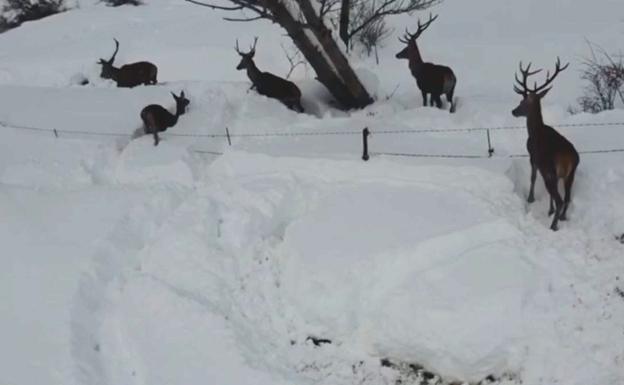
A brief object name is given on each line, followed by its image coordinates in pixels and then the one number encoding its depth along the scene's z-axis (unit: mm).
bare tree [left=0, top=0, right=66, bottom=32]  25297
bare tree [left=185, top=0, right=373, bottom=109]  9741
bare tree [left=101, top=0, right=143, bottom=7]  24305
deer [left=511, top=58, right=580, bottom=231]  7070
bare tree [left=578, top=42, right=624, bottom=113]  10469
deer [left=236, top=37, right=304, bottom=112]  10945
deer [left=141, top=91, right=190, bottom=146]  9922
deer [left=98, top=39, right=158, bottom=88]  13016
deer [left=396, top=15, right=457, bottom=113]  10328
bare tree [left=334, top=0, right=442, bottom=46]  13641
